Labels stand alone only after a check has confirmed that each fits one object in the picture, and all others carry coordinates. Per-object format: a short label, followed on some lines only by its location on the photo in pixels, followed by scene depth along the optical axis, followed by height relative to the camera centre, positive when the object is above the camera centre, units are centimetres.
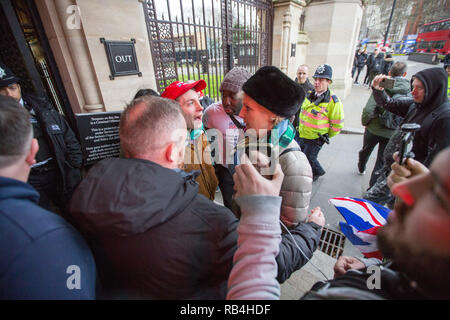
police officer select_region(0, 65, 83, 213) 226 -86
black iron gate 353 +64
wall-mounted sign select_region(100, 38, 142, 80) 262 +14
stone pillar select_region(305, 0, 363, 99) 827 +96
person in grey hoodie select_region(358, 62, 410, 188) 329 -102
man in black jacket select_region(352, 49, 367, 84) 1266 -14
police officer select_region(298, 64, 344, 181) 356 -94
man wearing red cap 207 -73
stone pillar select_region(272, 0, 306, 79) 663 +91
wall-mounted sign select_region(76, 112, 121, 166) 212 -64
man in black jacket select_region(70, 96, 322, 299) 79 -62
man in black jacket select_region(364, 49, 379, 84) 1086 -24
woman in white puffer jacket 146 -51
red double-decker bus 1767 +138
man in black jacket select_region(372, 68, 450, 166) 209 -61
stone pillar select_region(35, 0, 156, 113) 231 +31
